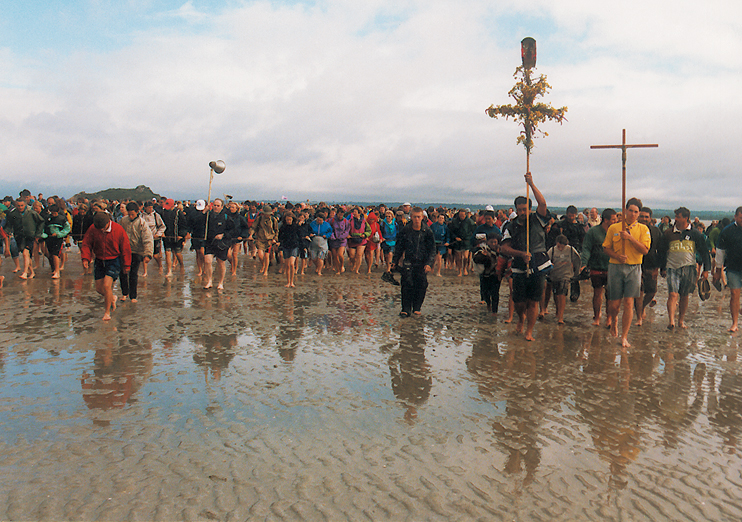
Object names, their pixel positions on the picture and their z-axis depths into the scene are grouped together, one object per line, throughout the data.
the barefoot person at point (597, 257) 8.31
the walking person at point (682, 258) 8.51
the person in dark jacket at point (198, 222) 12.56
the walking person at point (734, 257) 8.16
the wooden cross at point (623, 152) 7.37
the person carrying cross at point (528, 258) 7.61
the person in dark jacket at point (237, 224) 13.43
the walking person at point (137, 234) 10.57
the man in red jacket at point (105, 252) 8.62
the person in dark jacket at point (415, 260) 9.38
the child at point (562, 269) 8.78
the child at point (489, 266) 9.35
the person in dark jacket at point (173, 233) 13.22
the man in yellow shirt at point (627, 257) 7.40
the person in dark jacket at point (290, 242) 12.72
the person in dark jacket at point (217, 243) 11.62
